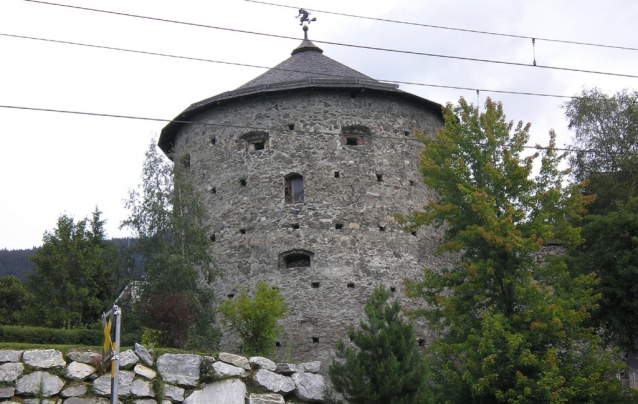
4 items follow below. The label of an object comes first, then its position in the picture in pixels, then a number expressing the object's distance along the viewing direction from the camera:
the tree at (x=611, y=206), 20.58
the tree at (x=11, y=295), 26.01
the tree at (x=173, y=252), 19.06
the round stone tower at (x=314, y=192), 21.67
